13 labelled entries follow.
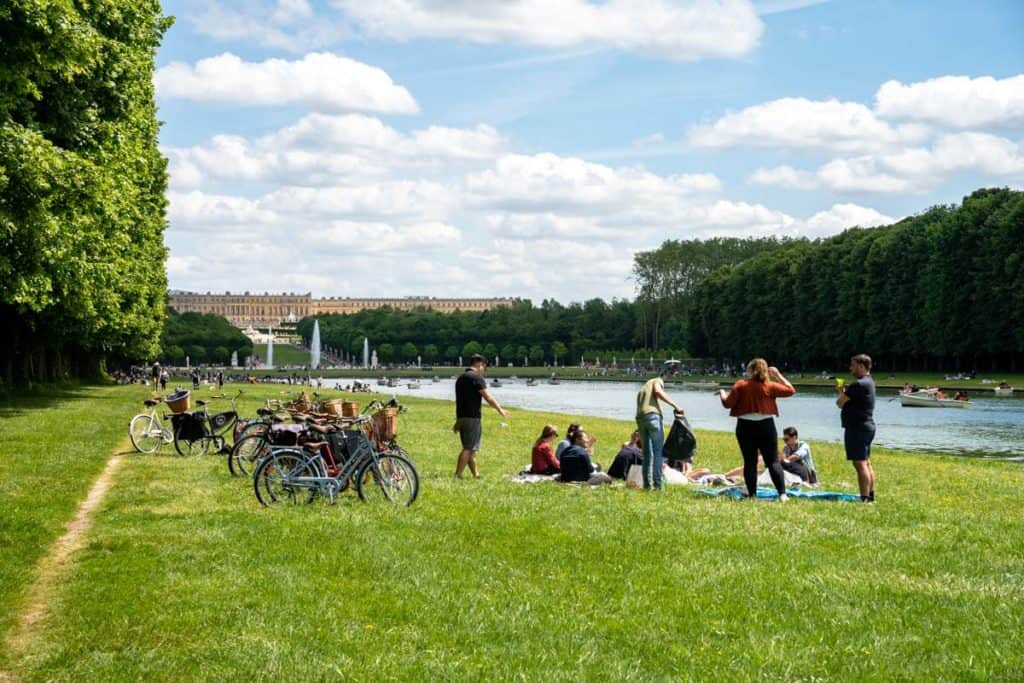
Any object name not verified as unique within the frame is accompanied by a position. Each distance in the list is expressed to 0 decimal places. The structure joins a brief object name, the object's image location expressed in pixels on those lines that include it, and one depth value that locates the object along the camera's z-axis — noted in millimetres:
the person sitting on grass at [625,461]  19783
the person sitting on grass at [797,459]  20306
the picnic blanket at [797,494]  17234
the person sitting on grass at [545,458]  20520
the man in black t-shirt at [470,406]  18828
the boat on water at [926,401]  65625
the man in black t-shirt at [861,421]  16625
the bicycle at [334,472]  15656
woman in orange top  16422
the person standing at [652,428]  17859
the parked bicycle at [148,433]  25000
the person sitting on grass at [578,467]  19375
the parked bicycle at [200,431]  24109
